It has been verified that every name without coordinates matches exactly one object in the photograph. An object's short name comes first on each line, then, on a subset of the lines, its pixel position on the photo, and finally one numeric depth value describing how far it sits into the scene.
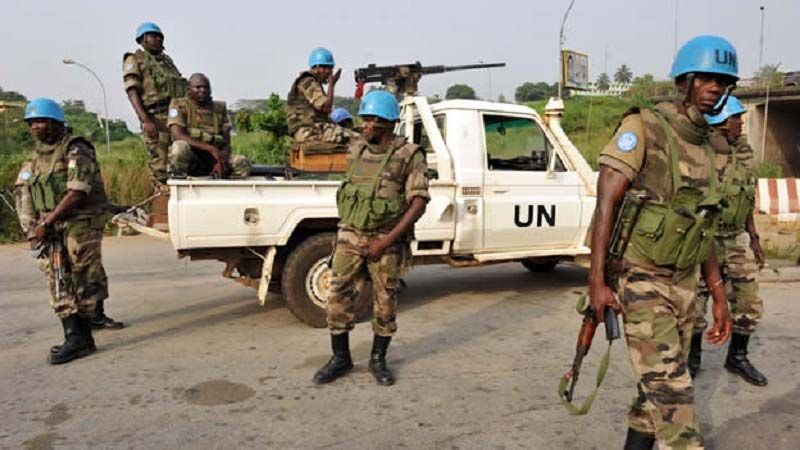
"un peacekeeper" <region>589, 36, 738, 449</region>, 2.12
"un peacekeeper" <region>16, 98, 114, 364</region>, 3.96
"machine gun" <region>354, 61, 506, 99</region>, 6.57
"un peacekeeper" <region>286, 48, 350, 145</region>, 5.40
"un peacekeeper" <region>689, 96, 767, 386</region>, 3.53
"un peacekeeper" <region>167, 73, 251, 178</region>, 4.90
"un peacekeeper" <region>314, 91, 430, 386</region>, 3.49
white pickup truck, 4.43
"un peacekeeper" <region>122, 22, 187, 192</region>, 5.33
